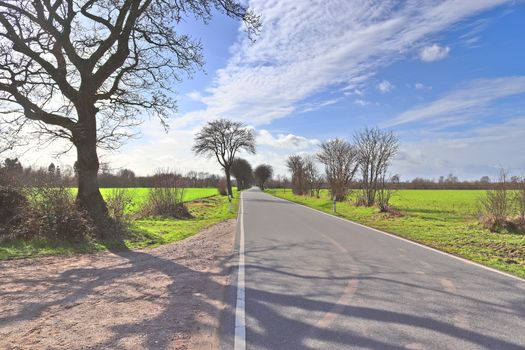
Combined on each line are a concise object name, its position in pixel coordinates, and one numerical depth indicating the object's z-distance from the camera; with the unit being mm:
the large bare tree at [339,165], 41875
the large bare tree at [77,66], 13328
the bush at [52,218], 11867
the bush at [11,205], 12172
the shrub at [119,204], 14445
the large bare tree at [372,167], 34000
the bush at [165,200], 23852
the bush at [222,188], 70938
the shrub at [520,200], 16808
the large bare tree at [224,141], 60594
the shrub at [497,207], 16953
